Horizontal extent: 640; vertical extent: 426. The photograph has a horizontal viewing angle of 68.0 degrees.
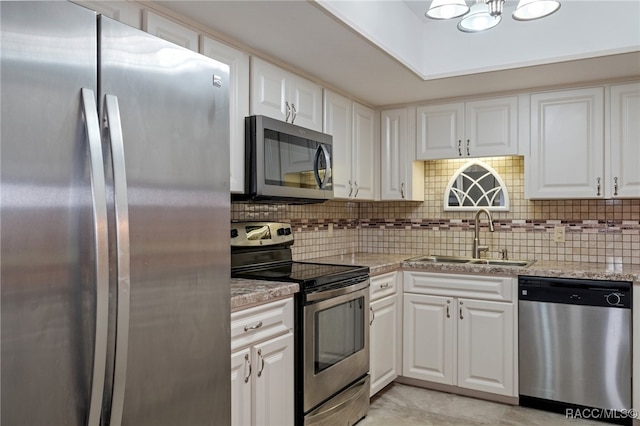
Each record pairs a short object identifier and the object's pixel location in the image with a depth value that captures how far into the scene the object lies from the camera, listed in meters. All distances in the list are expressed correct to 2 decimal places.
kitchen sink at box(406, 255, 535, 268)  3.36
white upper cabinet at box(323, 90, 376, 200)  3.20
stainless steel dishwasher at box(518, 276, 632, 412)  2.70
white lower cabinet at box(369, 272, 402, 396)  2.97
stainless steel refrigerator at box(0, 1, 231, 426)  0.95
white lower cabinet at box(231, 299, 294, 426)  1.86
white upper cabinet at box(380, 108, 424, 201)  3.70
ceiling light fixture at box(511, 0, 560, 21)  1.70
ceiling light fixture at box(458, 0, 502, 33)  1.87
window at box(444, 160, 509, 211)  3.61
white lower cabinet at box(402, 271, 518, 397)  3.00
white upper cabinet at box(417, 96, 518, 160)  3.35
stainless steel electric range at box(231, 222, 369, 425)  2.22
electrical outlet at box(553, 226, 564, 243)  3.41
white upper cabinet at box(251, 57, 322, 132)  2.48
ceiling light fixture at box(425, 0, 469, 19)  1.79
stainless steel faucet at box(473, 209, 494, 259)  3.55
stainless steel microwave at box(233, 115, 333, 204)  2.37
